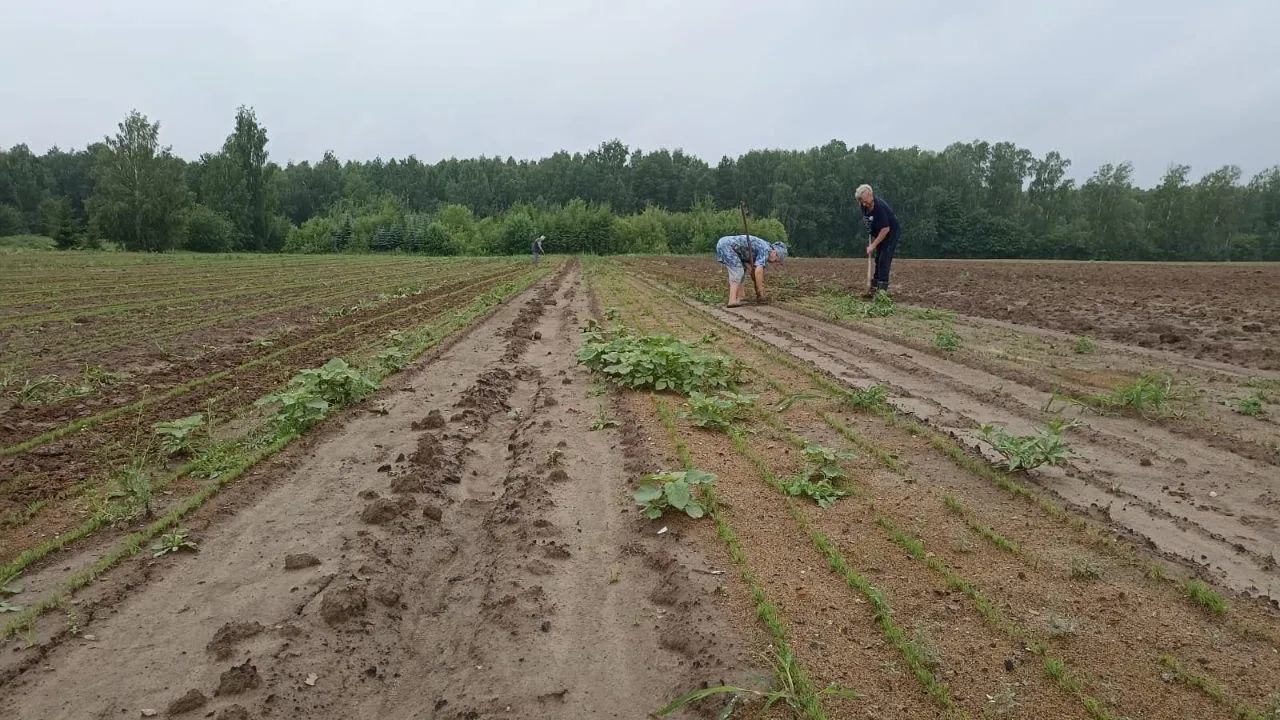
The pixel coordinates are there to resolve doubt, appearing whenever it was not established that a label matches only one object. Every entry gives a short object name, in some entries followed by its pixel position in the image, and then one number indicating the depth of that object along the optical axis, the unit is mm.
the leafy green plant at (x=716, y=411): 5805
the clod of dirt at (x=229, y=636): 2898
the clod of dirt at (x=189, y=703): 2561
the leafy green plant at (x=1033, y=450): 4543
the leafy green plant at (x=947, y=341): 9016
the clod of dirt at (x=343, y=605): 3172
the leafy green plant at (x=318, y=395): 5910
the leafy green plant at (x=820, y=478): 4352
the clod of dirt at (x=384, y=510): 4188
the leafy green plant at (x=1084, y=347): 8836
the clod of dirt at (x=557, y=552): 3727
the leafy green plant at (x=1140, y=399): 5891
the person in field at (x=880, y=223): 13448
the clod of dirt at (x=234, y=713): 2494
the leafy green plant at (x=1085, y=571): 3305
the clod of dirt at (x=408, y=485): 4594
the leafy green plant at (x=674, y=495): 4004
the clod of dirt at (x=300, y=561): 3629
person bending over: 13781
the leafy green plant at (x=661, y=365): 7113
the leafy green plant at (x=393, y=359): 8258
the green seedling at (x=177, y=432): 5328
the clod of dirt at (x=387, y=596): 3355
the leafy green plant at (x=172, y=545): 3777
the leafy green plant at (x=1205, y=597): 2992
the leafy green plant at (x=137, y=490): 4262
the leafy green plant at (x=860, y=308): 12484
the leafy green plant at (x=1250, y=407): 5773
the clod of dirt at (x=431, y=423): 5914
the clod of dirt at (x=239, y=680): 2656
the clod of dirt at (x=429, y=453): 5039
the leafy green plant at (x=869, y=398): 6250
